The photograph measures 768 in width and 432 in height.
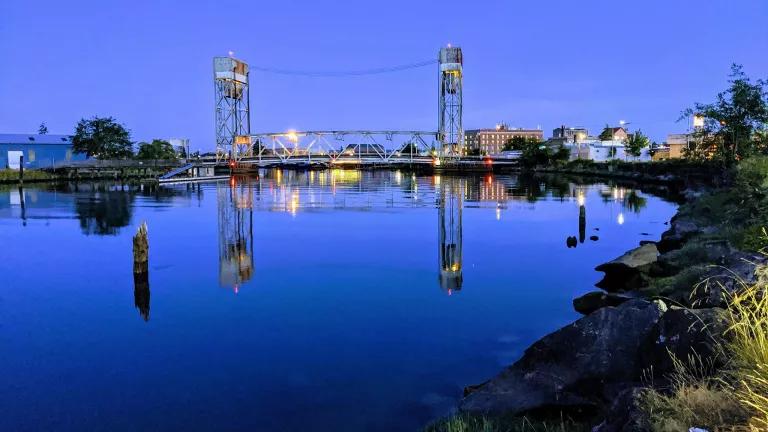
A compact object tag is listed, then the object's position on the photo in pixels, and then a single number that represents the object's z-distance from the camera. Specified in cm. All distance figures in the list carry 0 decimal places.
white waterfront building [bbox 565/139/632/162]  11950
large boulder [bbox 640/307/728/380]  599
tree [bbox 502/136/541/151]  14886
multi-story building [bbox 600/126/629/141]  13862
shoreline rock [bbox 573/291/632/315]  1385
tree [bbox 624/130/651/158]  10256
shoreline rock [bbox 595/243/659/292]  1633
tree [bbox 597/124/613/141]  13750
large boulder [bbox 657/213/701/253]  2042
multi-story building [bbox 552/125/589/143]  14642
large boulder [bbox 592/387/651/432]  496
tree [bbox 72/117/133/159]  9481
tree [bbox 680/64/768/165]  4025
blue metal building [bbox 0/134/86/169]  8794
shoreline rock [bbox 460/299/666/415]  765
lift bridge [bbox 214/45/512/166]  11419
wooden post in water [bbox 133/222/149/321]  1698
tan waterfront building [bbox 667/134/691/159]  11098
